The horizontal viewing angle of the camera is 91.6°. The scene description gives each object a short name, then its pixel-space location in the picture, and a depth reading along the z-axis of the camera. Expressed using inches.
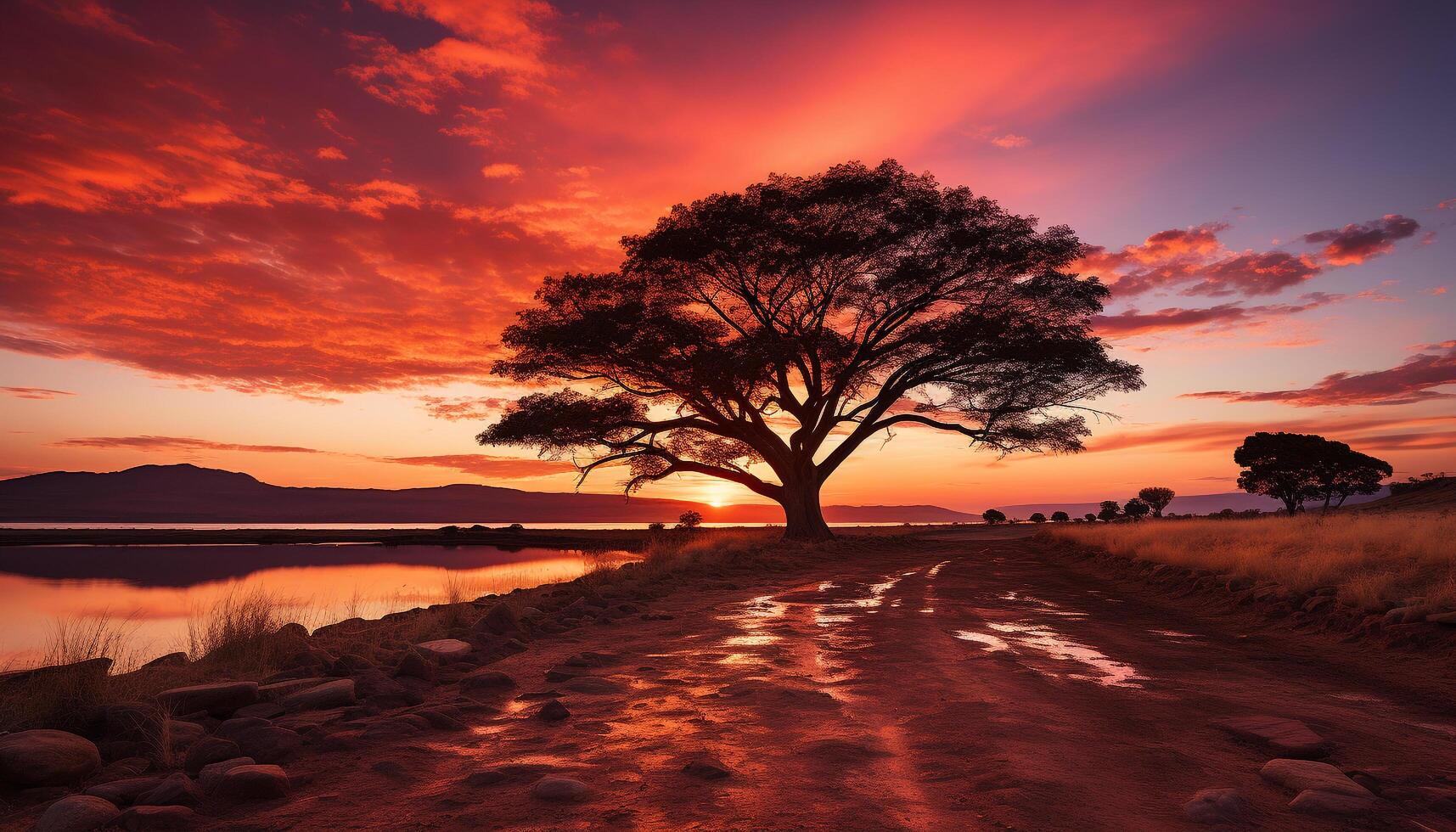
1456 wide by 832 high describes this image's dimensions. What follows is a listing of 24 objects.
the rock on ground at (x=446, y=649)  284.8
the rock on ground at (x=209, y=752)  168.6
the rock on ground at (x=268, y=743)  176.4
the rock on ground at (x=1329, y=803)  141.4
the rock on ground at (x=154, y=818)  135.6
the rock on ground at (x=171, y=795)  146.3
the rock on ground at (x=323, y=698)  218.5
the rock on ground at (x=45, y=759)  155.2
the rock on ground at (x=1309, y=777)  149.0
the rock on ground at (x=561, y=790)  147.4
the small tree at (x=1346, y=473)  2551.7
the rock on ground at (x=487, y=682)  249.1
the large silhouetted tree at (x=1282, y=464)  2578.7
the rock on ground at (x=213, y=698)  209.8
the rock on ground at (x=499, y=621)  350.3
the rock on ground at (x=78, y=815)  132.0
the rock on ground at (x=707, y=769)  158.6
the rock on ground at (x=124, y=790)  148.5
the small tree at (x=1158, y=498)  4013.3
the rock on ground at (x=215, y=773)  153.7
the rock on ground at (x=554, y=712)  209.2
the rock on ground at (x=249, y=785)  151.3
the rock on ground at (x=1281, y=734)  173.3
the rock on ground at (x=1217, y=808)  135.8
